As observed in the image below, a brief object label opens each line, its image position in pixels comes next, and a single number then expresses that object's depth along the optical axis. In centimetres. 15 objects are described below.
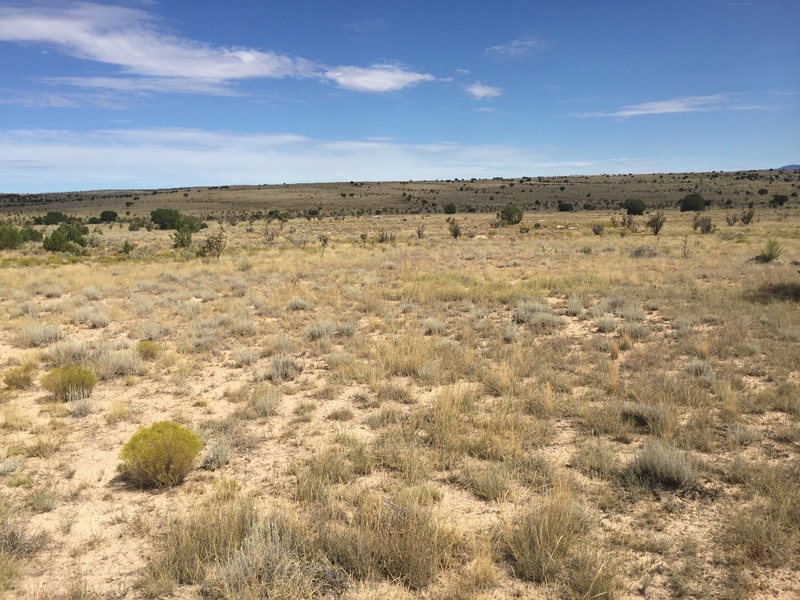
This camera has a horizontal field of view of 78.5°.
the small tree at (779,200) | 6000
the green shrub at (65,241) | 2797
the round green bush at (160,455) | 489
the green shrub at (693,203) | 5784
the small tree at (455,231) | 3547
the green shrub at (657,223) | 3288
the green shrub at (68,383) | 718
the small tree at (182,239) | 3031
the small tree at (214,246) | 2513
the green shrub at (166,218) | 4884
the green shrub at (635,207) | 5525
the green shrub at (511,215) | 4797
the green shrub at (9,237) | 2828
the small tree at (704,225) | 3288
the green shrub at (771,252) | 1894
